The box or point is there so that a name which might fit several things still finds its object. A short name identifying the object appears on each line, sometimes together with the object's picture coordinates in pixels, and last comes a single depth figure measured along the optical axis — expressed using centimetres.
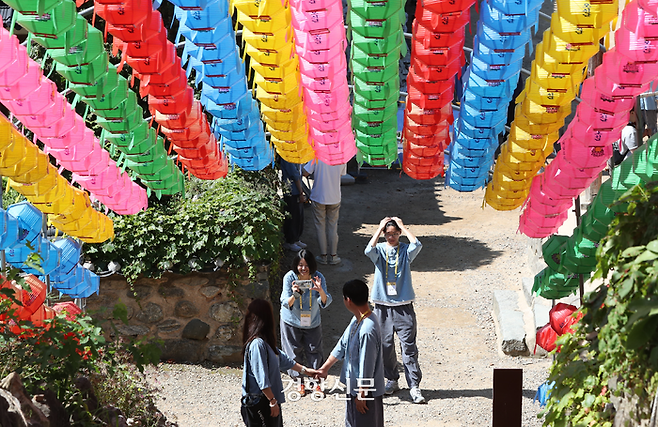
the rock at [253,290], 1371
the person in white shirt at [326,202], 1783
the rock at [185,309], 1383
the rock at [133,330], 1371
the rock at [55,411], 641
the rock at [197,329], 1383
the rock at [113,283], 1372
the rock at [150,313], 1384
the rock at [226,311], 1376
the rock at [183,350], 1388
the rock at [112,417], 714
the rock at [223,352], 1384
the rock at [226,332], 1381
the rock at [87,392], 707
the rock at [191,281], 1377
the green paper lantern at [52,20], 664
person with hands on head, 1190
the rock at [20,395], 591
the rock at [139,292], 1373
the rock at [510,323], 1402
